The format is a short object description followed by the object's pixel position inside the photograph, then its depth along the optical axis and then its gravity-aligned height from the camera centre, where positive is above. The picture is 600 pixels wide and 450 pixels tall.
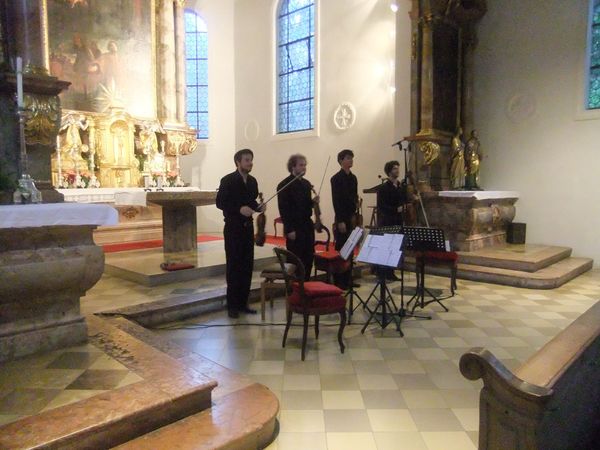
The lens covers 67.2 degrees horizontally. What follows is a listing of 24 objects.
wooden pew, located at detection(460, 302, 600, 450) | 1.29 -0.66
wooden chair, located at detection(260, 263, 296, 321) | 4.39 -0.94
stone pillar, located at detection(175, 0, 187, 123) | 10.44 +2.86
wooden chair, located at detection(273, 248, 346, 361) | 3.48 -0.94
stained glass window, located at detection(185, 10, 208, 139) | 12.27 +2.90
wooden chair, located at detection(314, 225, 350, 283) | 4.76 -0.87
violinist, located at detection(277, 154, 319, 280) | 4.72 -0.37
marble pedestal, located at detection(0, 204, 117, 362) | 2.92 -0.61
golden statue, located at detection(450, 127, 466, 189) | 7.74 +0.27
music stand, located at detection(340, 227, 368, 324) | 3.94 -0.55
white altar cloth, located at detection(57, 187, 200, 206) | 8.30 -0.23
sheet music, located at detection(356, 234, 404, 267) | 3.73 -0.59
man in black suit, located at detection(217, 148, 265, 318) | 4.38 -0.42
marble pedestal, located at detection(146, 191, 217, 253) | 6.75 -0.67
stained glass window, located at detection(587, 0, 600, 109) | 7.32 +1.92
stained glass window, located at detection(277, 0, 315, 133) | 10.68 +2.81
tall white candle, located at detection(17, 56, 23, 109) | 3.15 +0.68
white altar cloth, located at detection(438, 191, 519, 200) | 6.84 -0.22
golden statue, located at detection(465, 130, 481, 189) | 7.87 +0.36
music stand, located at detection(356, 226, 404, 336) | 3.75 -0.62
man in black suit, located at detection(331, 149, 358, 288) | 5.27 -0.27
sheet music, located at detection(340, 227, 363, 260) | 3.94 -0.54
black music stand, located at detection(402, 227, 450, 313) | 4.58 -0.64
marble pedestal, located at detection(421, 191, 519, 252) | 6.95 -0.56
